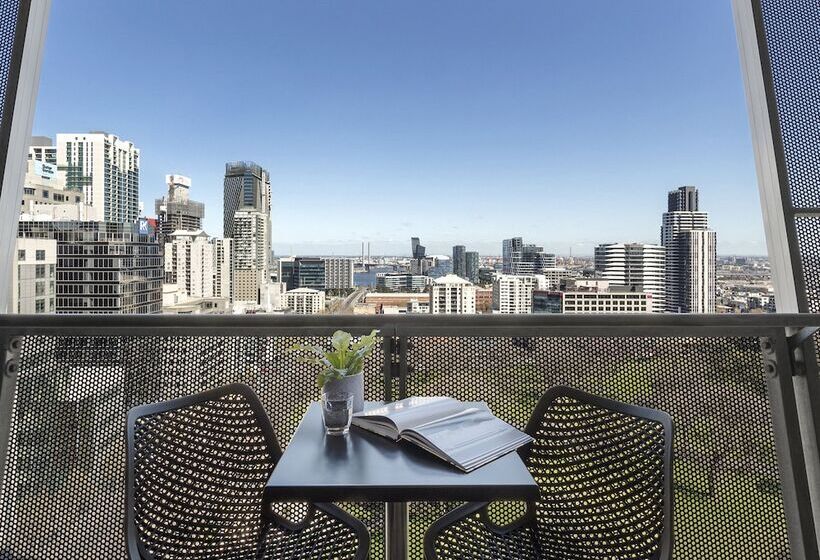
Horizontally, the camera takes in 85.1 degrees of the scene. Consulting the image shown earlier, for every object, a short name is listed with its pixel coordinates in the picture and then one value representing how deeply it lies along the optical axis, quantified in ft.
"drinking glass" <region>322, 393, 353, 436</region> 4.10
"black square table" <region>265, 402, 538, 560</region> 3.12
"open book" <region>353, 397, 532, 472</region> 3.58
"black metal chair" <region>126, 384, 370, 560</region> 4.24
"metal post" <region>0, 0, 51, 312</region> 6.93
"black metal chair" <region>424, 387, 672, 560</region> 4.24
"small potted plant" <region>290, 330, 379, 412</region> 4.18
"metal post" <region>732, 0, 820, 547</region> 6.70
